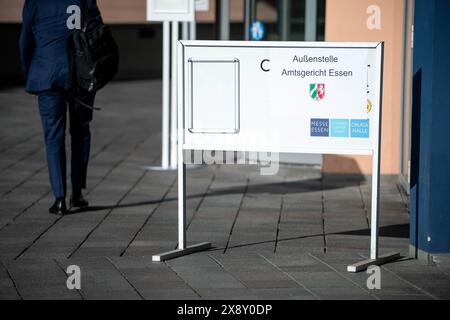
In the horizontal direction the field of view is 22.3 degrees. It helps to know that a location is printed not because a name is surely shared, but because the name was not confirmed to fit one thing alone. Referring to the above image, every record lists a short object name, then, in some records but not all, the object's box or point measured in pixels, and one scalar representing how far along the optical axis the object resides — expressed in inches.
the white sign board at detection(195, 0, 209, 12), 492.1
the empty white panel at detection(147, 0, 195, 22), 443.5
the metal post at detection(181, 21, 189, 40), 473.6
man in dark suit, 352.5
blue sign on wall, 484.4
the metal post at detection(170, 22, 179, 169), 454.3
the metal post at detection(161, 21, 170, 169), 457.8
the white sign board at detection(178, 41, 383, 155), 281.3
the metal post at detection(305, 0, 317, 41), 455.5
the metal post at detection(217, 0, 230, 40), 498.3
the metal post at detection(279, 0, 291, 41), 470.6
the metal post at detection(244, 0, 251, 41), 490.0
